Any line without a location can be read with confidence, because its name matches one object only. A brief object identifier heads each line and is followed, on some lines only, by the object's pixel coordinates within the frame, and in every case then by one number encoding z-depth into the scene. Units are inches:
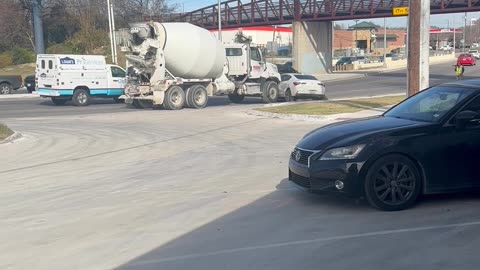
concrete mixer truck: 1113.4
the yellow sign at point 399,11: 1007.0
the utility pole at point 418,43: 780.6
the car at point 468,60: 2940.0
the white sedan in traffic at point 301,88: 1282.0
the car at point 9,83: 1664.6
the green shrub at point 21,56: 2709.2
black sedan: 315.0
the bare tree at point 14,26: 2743.6
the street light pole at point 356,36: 4822.8
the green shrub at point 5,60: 2659.7
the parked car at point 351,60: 3253.0
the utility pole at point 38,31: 1887.3
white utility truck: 1237.1
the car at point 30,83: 1696.6
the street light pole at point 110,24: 1871.3
